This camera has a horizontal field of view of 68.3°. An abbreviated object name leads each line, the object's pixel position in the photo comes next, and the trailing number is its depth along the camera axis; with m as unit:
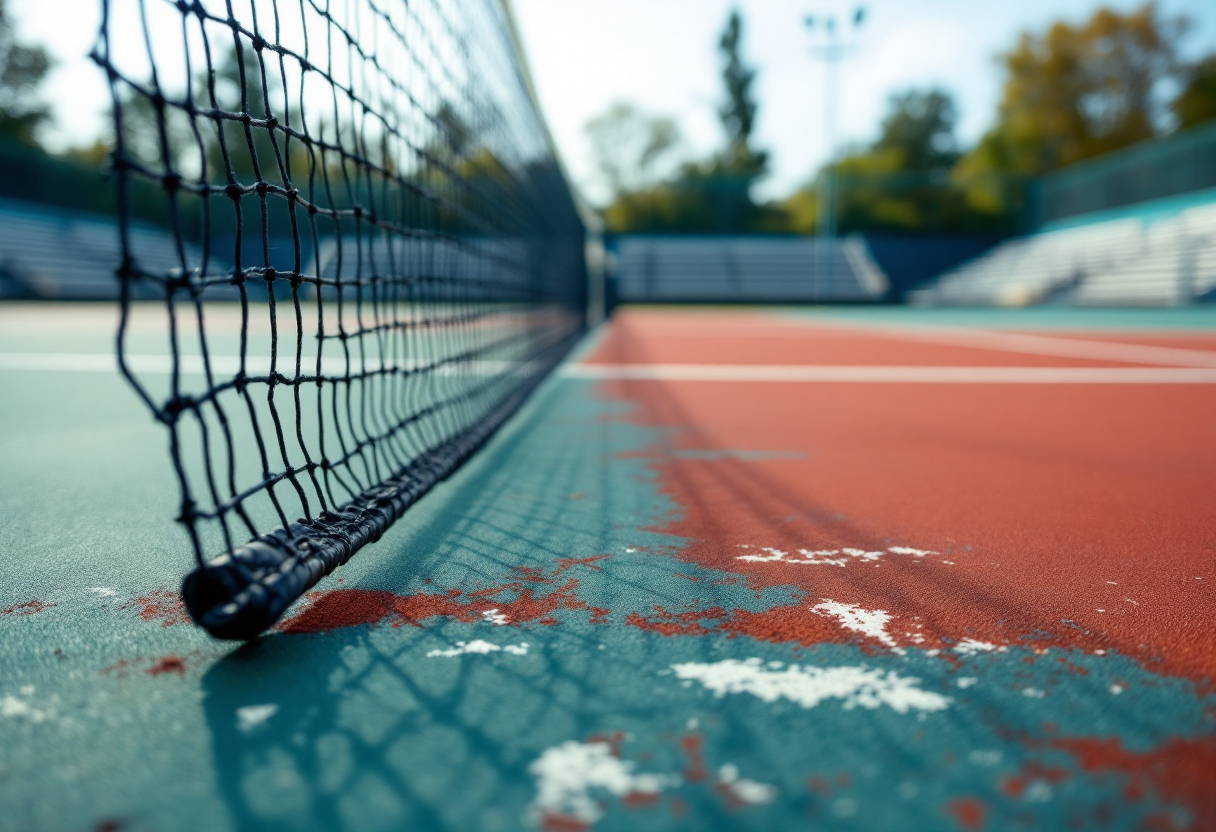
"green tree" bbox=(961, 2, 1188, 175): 28.44
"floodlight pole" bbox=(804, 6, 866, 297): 18.78
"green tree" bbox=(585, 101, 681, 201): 35.69
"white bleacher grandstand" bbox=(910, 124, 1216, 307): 13.88
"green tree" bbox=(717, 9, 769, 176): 33.78
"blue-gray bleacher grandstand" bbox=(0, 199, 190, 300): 15.95
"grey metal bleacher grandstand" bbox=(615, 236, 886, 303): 21.00
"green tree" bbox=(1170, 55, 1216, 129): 26.98
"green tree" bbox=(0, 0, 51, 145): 25.69
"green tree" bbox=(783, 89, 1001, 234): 21.45
